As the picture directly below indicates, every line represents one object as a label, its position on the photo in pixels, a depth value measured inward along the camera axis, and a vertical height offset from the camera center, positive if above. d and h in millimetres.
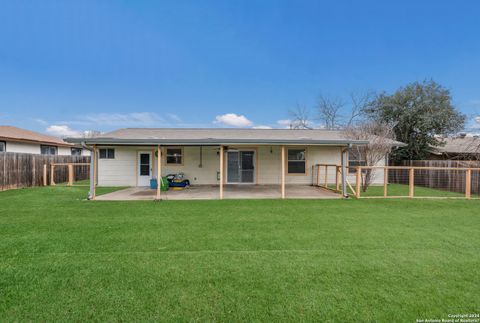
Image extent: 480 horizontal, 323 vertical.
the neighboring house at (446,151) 15482 +589
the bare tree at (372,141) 10281 +811
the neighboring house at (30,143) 13072 +964
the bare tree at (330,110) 24453 +5140
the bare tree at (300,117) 25797 +4650
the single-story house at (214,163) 11805 -205
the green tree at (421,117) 15117 +2778
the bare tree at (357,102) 20955 +5289
